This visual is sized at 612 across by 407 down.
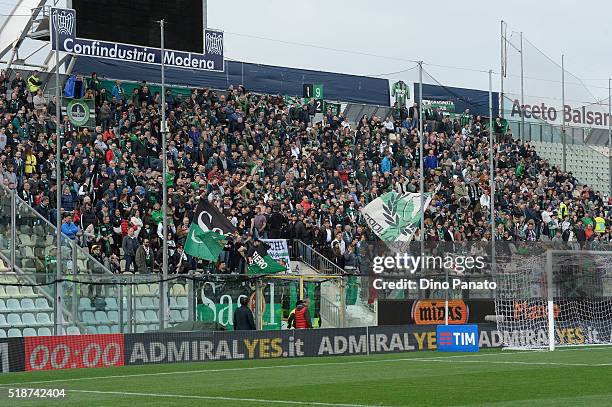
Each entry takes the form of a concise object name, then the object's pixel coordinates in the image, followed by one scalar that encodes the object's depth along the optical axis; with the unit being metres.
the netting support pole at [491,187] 41.88
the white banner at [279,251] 37.50
